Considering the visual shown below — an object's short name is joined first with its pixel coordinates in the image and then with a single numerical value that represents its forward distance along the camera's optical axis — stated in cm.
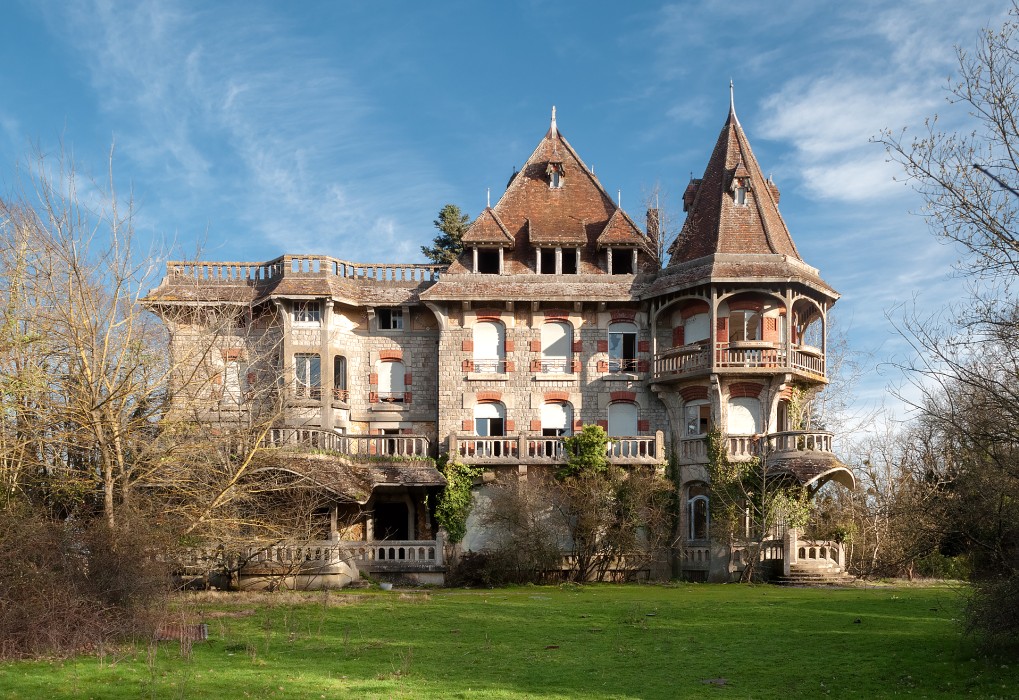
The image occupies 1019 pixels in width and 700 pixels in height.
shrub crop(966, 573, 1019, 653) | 1369
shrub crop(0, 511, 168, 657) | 1515
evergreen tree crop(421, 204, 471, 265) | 5038
